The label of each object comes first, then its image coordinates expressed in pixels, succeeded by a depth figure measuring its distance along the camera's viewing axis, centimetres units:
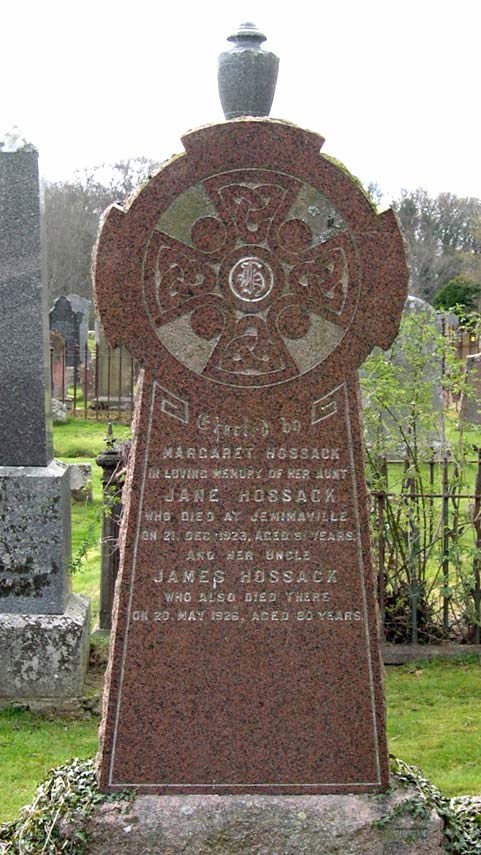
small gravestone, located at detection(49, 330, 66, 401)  2119
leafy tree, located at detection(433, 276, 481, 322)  3600
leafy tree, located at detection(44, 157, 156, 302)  4284
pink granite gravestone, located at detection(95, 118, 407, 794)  375
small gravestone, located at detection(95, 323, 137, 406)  1862
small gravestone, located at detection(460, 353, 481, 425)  1532
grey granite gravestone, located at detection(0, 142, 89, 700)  597
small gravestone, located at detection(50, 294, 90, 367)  2805
